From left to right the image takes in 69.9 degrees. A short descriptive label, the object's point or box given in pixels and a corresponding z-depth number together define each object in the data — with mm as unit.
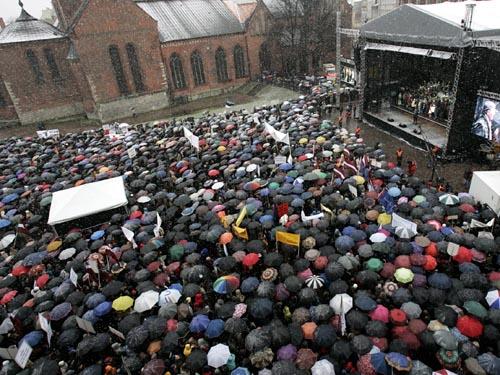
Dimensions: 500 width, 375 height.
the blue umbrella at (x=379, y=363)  8055
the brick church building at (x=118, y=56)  32750
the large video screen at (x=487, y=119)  17391
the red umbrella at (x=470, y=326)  8727
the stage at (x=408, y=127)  21391
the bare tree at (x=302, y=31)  40062
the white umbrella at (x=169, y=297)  10602
